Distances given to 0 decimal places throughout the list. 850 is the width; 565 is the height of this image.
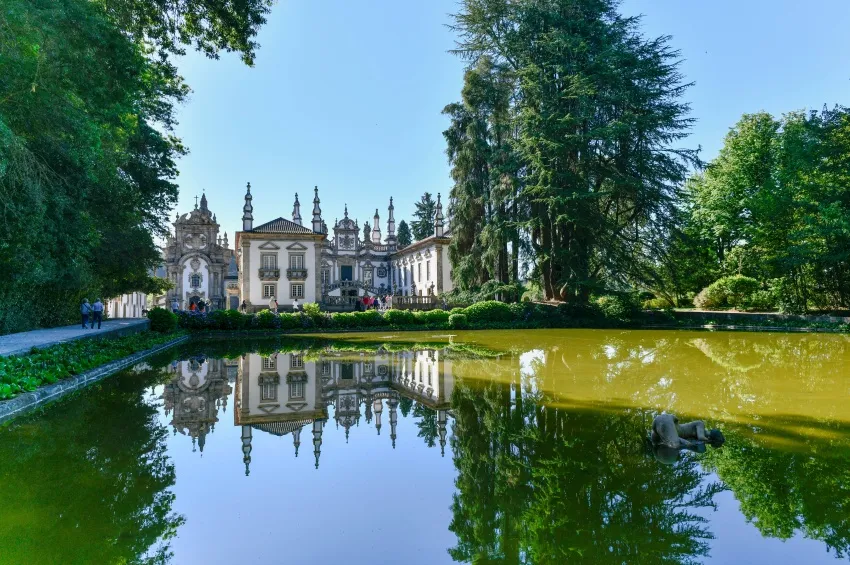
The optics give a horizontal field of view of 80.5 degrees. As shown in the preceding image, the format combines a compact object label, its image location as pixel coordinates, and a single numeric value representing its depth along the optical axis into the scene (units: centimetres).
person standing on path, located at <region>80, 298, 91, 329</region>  1821
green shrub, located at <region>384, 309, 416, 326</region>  2355
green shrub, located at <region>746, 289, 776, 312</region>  2491
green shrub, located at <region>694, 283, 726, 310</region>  2653
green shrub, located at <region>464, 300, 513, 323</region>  2419
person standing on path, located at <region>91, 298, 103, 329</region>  1790
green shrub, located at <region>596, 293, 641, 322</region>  2408
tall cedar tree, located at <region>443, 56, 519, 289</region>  2561
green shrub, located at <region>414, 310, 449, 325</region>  2394
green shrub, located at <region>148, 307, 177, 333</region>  1888
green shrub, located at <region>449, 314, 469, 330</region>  2361
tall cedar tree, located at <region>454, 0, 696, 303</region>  2281
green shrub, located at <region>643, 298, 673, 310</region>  3147
